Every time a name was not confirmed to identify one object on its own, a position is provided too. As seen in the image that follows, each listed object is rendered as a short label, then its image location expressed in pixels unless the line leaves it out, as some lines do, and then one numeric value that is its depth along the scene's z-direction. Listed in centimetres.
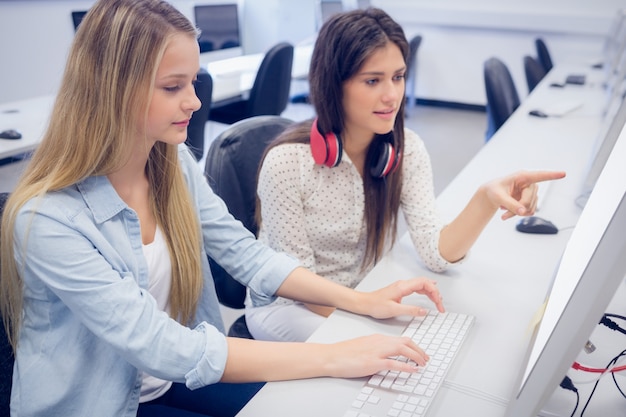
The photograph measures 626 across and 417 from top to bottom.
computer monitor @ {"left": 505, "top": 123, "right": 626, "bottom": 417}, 53
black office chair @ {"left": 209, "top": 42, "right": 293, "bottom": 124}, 313
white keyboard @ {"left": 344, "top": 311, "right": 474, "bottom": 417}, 79
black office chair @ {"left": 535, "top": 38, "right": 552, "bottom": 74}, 438
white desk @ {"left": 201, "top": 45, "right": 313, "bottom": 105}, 318
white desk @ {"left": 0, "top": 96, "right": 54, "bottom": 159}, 215
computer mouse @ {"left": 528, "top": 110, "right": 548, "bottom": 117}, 266
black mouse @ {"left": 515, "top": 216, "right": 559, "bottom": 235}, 143
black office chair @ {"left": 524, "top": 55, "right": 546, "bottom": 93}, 363
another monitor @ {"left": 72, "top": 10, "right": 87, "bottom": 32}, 264
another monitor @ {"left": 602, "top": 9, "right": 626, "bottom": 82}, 319
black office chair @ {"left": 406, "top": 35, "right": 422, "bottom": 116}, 483
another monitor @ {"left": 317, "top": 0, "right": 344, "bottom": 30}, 484
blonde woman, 83
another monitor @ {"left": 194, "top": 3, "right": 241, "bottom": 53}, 358
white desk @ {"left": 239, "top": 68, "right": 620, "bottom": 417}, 83
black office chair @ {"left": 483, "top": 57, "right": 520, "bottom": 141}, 269
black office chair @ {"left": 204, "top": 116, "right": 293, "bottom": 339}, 138
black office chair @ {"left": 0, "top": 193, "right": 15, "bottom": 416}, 89
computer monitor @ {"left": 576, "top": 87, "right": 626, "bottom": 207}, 134
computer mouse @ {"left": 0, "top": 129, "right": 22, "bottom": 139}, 222
